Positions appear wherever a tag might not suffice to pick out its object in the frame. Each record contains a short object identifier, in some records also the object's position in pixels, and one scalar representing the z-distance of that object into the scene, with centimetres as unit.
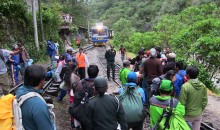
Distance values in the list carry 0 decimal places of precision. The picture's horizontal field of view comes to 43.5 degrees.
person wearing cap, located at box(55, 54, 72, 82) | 927
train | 3784
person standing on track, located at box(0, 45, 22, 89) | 686
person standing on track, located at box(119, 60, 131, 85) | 734
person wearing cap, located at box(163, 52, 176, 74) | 705
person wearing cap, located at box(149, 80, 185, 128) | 398
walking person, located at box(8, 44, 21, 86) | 1052
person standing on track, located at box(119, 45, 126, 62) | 2328
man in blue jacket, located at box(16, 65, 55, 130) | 269
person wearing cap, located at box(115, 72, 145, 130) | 461
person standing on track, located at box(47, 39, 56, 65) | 1688
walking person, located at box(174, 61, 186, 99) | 606
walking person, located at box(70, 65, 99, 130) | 489
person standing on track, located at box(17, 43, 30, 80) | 1089
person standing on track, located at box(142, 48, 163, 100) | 740
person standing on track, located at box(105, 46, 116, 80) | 1315
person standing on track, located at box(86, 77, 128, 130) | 377
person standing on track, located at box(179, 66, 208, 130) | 483
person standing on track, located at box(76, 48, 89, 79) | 1129
